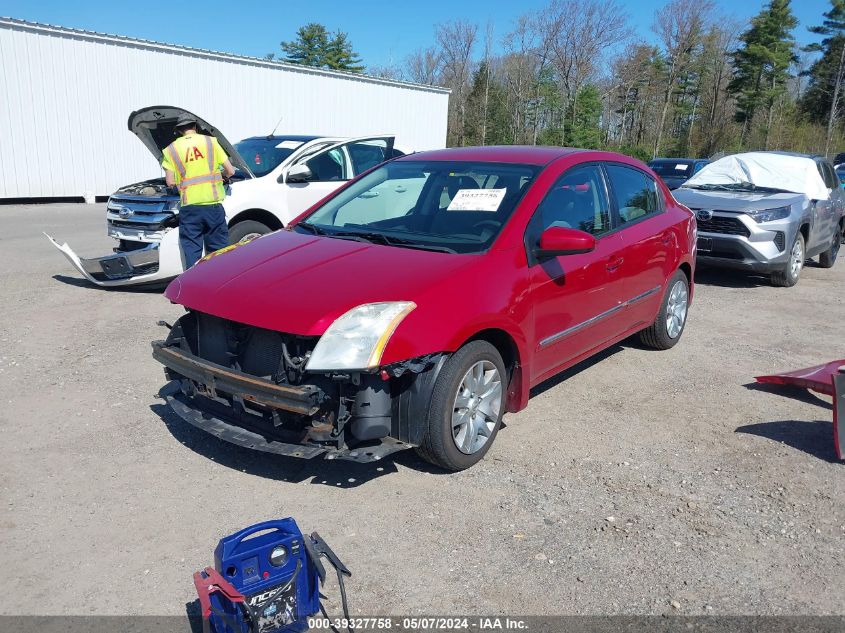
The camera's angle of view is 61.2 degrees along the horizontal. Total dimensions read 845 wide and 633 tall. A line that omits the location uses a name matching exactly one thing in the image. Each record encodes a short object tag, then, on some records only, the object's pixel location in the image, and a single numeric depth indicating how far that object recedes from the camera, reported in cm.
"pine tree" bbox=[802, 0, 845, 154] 5053
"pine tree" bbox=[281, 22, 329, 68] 6138
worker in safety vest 725
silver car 920
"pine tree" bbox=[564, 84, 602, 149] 4409
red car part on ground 519
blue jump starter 256
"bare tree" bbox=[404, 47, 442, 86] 5194
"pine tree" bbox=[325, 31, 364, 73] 6138
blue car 1928
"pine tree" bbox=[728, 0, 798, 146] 5216
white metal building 1745
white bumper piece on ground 765
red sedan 353
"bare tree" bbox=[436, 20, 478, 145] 5000
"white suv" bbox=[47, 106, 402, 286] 776
